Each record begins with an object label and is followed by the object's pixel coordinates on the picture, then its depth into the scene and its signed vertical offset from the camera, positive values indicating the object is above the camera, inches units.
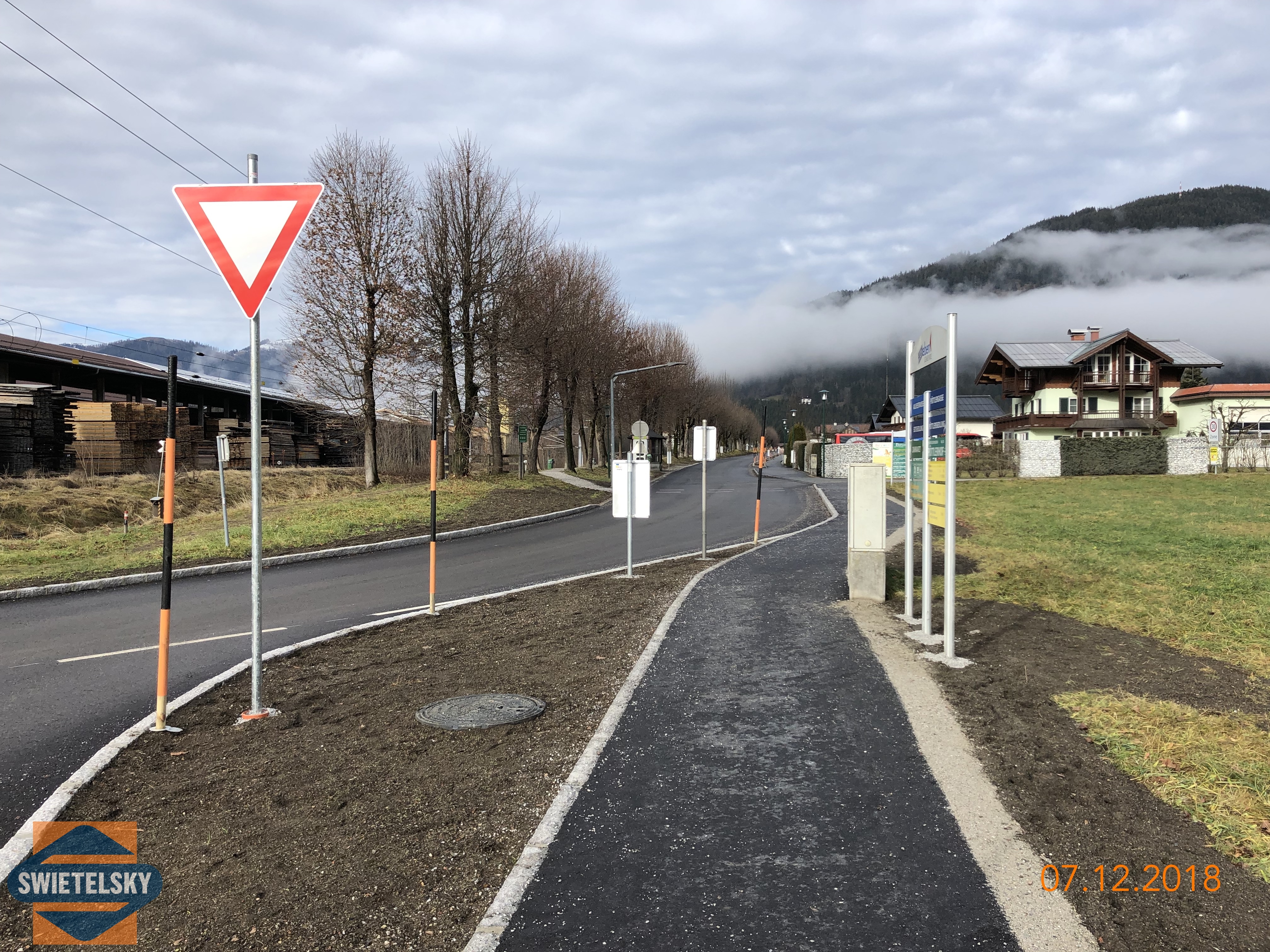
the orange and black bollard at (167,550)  194.9 -22.6
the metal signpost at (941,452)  255.8 +2.1
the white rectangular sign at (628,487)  454.9 -15.5
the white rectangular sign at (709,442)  538.3 +11.5
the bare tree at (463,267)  1127.6 +273.9
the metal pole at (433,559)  342.6 -43.1
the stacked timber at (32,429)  1128.8 +46.3
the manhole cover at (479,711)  204.4 -66.3
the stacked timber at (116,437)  1187.9 +36.4
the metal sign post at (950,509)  253.6 -16.3
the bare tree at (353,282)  1051.9 +234.0
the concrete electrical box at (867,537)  366.9 -36.0
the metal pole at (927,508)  287.6 -18.0
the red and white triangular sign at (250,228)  199.2 +57.6
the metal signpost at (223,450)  646.8 +8.8
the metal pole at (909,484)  306.0 -9.9
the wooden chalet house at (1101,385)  2516.0 +231.2
